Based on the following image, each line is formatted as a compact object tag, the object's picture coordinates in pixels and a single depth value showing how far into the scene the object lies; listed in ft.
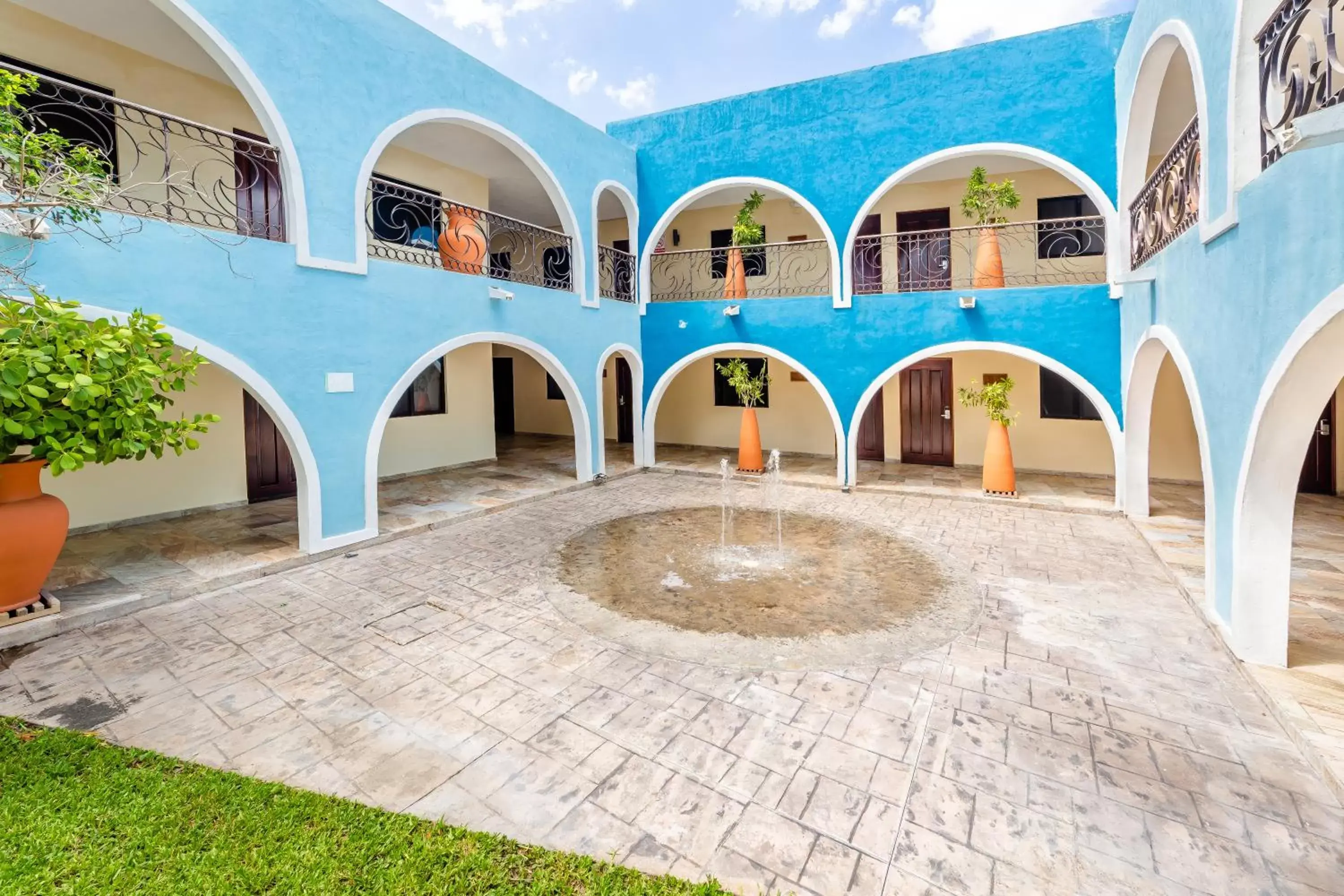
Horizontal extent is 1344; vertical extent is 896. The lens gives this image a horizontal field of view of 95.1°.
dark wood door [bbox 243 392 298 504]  30.09
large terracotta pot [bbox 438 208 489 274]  28.17
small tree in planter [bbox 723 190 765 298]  36.58
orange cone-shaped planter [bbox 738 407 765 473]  38.04
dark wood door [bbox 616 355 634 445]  54.08
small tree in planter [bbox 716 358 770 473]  38.04
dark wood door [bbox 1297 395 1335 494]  29.19
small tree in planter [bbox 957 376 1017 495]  30.50
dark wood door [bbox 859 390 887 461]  41.88
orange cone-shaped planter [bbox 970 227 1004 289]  31.48
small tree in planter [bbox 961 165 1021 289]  30.27
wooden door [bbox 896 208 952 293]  37.37
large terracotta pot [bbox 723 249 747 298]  38.19
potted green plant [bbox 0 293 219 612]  13.29
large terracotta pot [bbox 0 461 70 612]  15.06
